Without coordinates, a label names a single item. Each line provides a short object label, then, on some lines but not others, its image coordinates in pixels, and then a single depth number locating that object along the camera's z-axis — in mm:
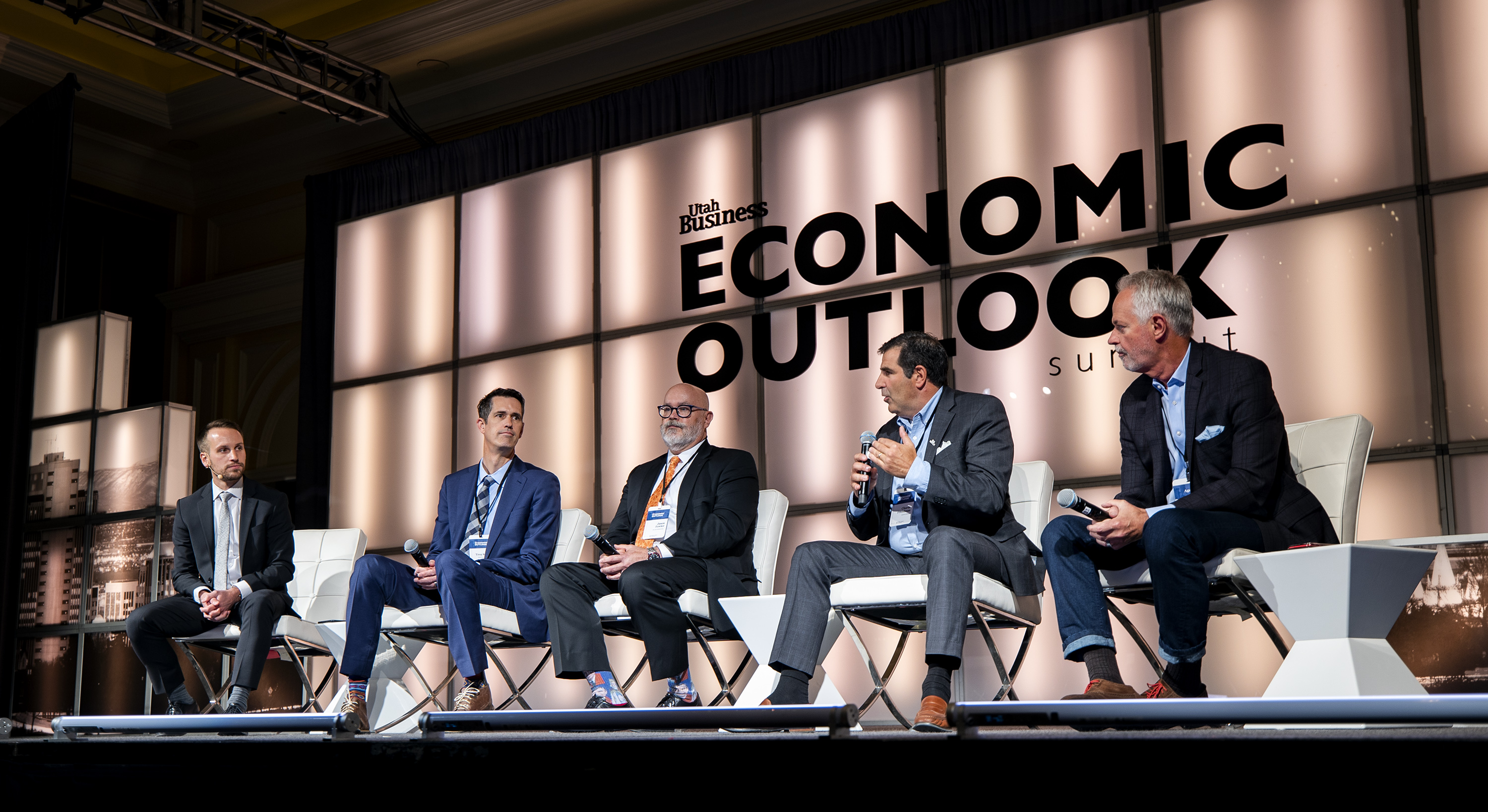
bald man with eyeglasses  3945
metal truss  5930
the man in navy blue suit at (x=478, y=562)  4047
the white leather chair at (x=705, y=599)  4074
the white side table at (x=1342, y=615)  2639
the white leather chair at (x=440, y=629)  4367
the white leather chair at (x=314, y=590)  4992
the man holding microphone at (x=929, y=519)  3230
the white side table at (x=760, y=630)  3805
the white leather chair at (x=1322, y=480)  3295
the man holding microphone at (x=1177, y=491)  2975
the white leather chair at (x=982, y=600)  3424
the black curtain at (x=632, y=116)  5465
